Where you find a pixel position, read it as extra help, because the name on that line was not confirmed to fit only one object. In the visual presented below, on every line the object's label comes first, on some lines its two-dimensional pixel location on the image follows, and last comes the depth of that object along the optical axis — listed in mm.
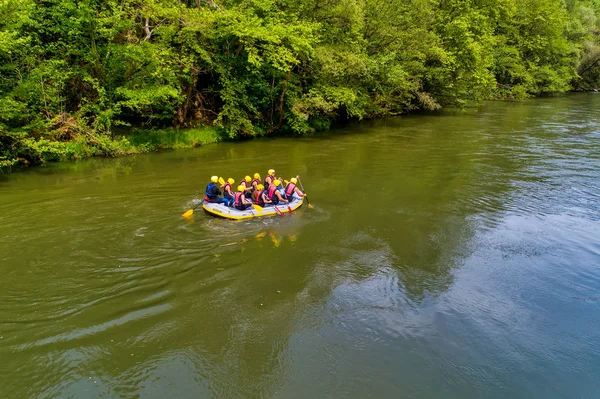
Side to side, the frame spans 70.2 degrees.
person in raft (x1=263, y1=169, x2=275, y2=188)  12491
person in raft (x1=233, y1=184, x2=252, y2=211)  11742
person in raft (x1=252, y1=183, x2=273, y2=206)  12078
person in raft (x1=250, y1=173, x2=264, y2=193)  12414
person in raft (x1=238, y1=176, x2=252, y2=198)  12551
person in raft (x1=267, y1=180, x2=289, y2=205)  12164
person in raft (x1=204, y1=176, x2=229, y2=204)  11984
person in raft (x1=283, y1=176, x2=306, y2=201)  12508
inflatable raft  11516
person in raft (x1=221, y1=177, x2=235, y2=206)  11987
